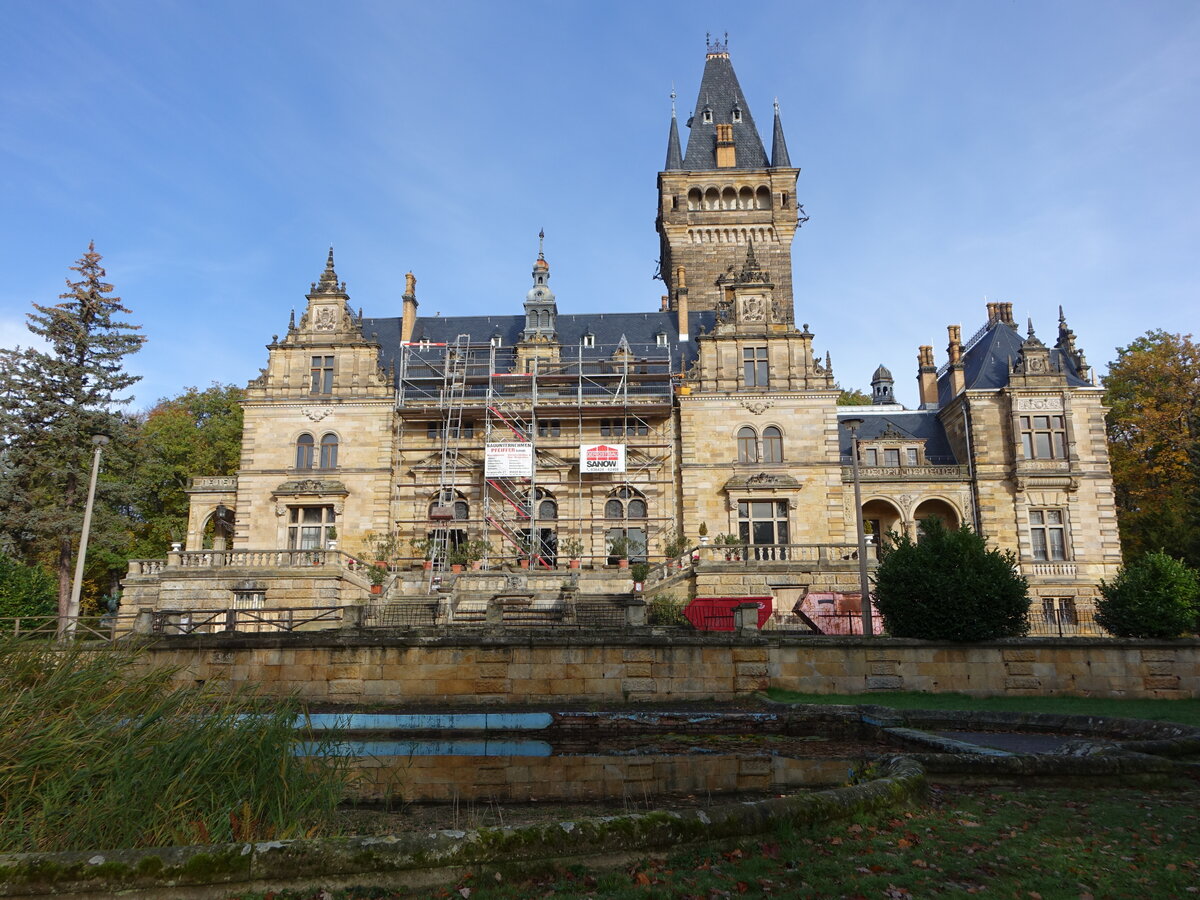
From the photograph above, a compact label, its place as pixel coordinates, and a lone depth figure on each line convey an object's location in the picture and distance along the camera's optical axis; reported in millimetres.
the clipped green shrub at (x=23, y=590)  27348
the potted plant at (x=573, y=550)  35406
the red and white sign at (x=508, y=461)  37375
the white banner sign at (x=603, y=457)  37844
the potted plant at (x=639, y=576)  32312
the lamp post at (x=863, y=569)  21953
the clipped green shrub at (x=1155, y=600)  20891
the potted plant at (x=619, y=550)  34625
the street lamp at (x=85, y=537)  24906
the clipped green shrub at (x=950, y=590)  19141
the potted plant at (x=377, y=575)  32444
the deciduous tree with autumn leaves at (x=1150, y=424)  40438
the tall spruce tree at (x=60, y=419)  35031
